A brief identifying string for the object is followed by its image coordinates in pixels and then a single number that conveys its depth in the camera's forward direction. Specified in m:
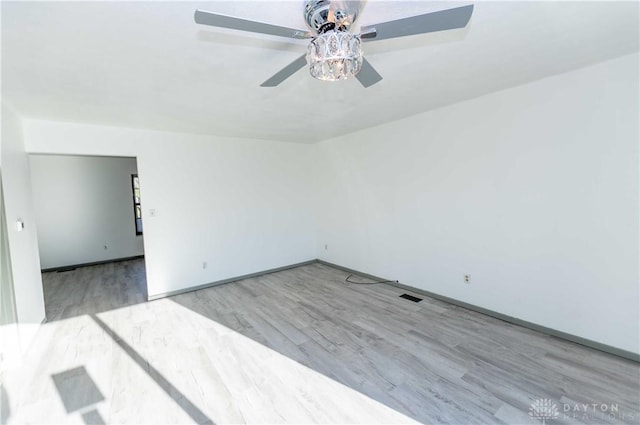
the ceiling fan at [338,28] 1.23
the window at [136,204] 6.55
